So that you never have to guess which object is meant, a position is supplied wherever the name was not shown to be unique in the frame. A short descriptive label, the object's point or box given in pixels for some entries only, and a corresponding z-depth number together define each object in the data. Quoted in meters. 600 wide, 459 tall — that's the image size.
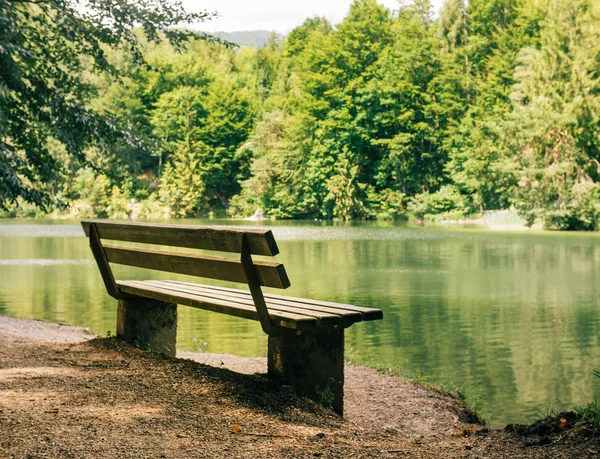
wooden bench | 4.34
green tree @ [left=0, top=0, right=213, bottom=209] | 10.56
